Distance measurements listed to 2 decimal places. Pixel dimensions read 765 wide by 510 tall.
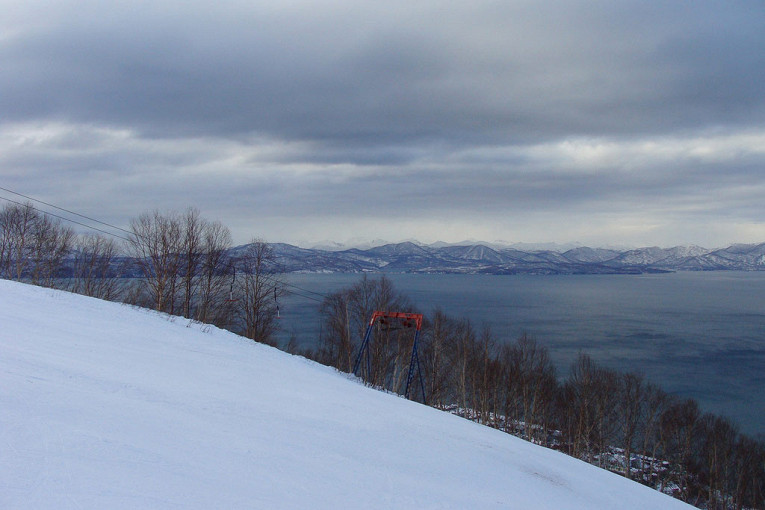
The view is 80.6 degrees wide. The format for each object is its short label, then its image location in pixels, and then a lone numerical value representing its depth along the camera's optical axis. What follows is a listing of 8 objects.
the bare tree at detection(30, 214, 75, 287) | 32.44
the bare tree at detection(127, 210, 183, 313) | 28.25
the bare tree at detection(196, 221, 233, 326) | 31.34
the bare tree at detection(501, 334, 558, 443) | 28.64
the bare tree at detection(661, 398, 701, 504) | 23.41
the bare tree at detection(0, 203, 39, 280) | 31.09
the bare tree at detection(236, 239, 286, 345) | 31.28
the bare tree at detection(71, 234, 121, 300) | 33.59
